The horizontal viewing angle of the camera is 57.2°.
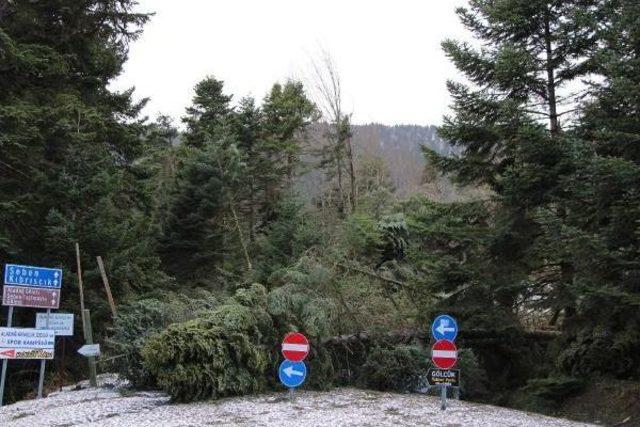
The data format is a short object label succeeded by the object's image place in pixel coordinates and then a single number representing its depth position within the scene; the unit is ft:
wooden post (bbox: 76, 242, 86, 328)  42.39
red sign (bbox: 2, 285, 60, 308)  38.42
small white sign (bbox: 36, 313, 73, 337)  39.47
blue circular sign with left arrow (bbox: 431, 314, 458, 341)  30.91
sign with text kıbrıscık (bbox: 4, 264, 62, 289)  38.11
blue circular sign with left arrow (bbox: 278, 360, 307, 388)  31.07
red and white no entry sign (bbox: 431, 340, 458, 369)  30.07
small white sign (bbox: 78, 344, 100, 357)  37.16
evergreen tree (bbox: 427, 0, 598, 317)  35.63
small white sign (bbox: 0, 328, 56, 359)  37.17
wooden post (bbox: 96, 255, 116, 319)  42.27
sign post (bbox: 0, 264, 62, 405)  37.45
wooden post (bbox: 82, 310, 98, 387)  38.58
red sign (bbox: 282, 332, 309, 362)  30.81
